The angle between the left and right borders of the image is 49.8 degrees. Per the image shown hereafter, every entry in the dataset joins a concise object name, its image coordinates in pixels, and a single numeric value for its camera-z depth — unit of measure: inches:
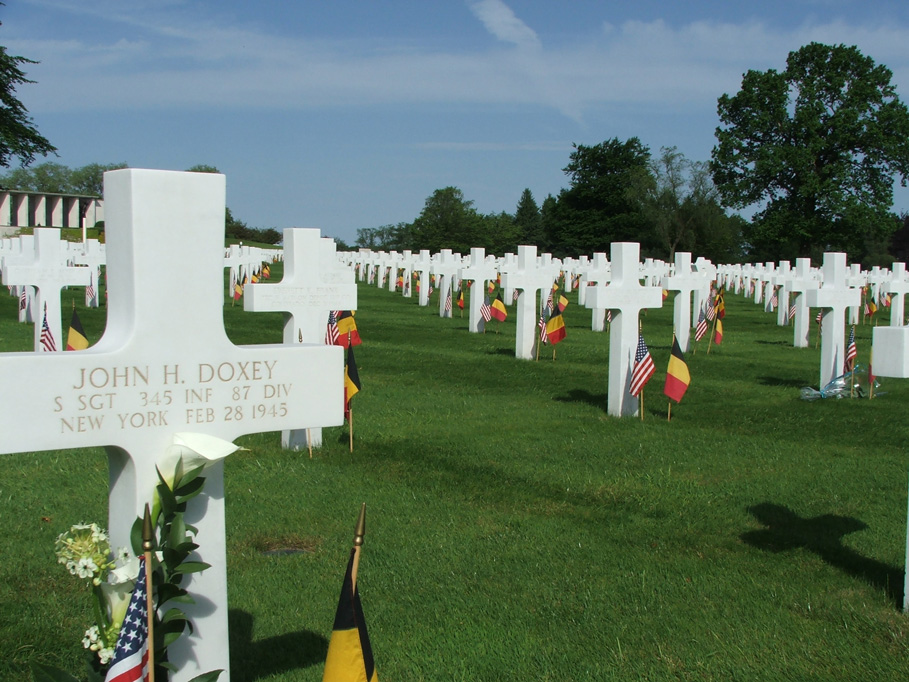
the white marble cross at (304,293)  404.8
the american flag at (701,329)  797.2
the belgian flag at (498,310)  898.1
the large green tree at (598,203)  3380.9
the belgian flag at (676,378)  465.7
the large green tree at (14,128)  1633.9
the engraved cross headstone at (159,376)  136.1
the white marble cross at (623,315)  482.6
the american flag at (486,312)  901.8
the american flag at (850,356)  580.1
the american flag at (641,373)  463.2
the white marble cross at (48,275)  647.8
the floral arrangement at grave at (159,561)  134.4
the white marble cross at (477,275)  988.6
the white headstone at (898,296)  884.7
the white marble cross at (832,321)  587.5
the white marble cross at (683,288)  802.2
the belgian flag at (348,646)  135.3
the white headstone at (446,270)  1218.0
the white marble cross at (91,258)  1184.8
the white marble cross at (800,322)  869.0
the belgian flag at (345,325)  520.5
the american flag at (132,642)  127.9
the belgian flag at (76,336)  455.2
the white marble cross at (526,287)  728.3
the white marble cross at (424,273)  1424.7
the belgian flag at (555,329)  690.2
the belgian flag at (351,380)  388.2
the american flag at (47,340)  530.0
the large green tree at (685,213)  2997.0
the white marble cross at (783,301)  1173.5
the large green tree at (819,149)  2052.2
